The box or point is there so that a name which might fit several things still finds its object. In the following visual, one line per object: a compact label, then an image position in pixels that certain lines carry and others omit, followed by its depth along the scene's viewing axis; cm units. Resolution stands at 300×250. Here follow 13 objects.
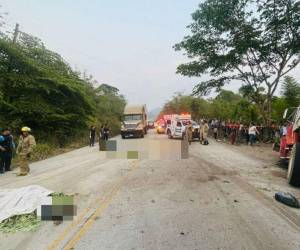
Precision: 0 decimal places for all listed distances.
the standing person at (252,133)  2262
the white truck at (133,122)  3225
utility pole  2123
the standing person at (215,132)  2920
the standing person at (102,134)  2656
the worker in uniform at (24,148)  1212
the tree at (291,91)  2990
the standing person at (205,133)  2319
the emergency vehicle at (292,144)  931
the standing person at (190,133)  2421
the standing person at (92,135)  2448
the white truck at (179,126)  2706
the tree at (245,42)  2438
